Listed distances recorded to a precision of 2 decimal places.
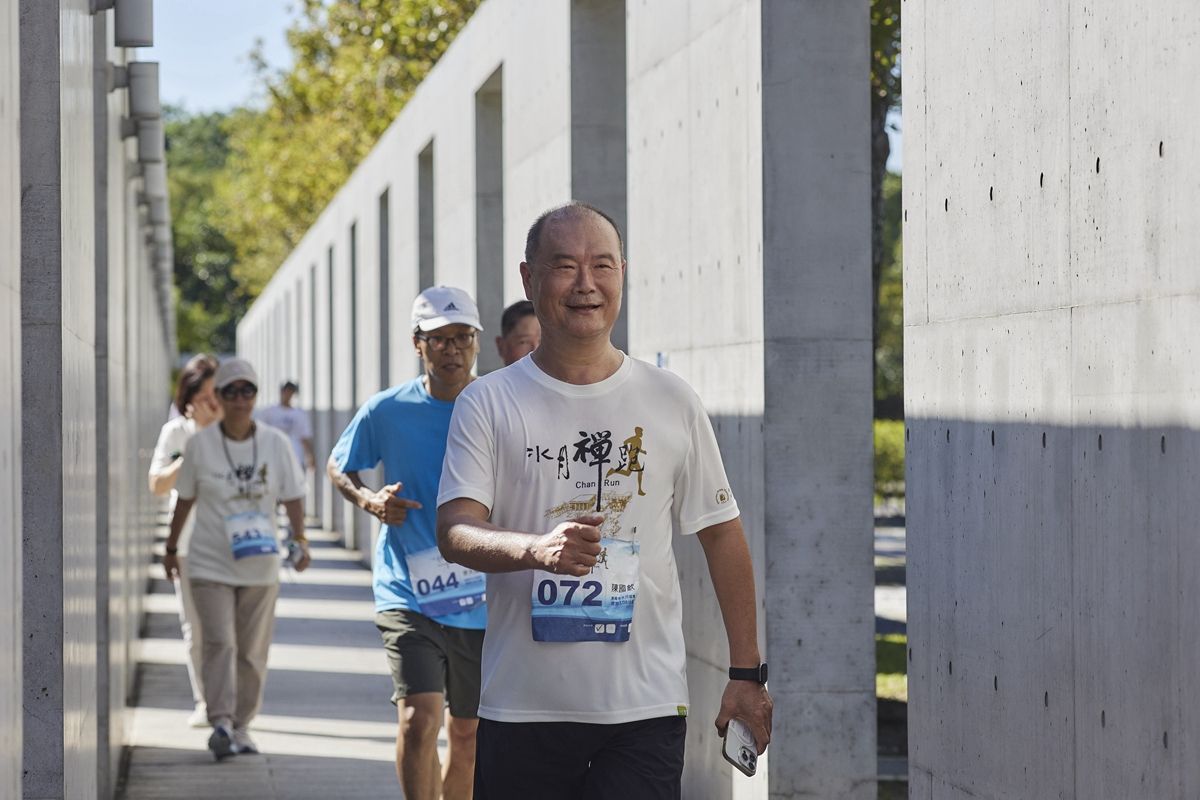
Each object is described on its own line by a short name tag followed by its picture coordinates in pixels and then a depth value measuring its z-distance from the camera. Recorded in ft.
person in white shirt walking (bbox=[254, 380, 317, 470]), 71.31
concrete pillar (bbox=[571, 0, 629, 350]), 35.19
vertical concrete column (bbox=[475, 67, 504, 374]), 47.42
